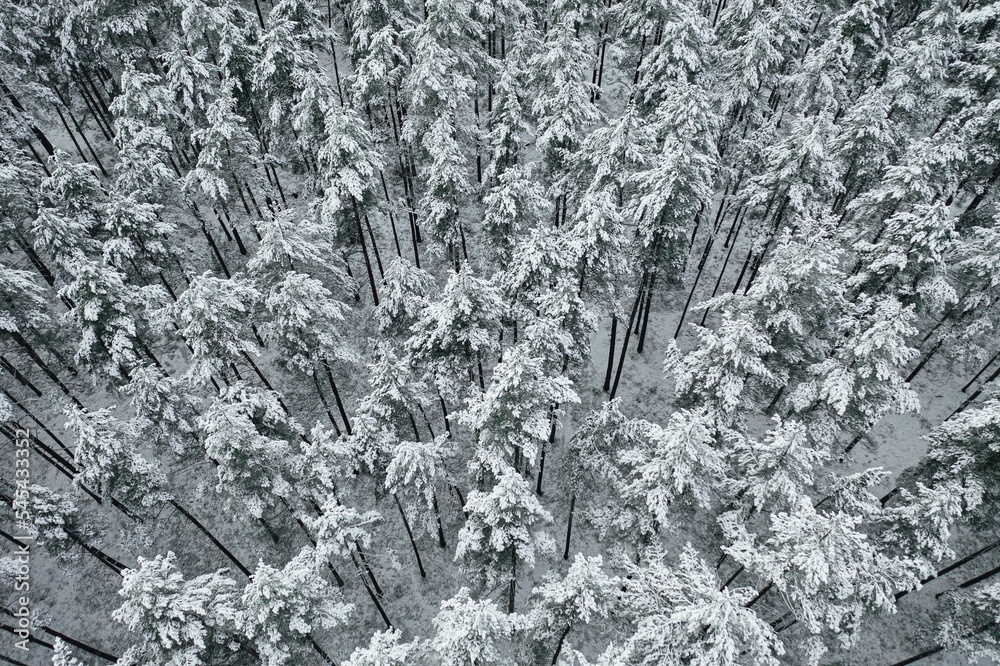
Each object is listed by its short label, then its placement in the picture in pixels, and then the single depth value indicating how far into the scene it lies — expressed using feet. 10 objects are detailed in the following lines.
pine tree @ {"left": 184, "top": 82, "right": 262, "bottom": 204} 75.66
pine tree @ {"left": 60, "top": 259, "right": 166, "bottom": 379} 60.85
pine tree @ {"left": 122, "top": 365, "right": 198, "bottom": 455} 58.75
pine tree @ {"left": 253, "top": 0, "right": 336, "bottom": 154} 75.36
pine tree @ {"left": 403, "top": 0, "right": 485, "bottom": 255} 75.20
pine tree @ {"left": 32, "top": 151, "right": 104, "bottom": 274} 65.05
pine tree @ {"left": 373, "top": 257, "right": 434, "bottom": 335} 70.49
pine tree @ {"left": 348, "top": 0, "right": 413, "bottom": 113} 83.76
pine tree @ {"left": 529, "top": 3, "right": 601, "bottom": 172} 76.79
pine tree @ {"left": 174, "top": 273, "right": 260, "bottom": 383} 59.41
